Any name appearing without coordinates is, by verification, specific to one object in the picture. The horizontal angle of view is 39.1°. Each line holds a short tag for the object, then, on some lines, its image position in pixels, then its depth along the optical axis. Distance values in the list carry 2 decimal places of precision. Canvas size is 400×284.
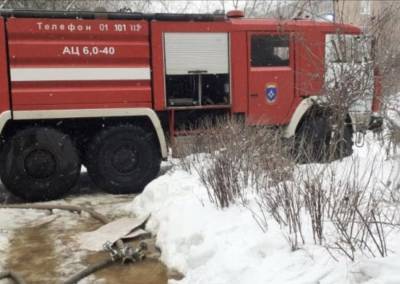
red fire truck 8.11
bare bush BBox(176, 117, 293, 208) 5.92
